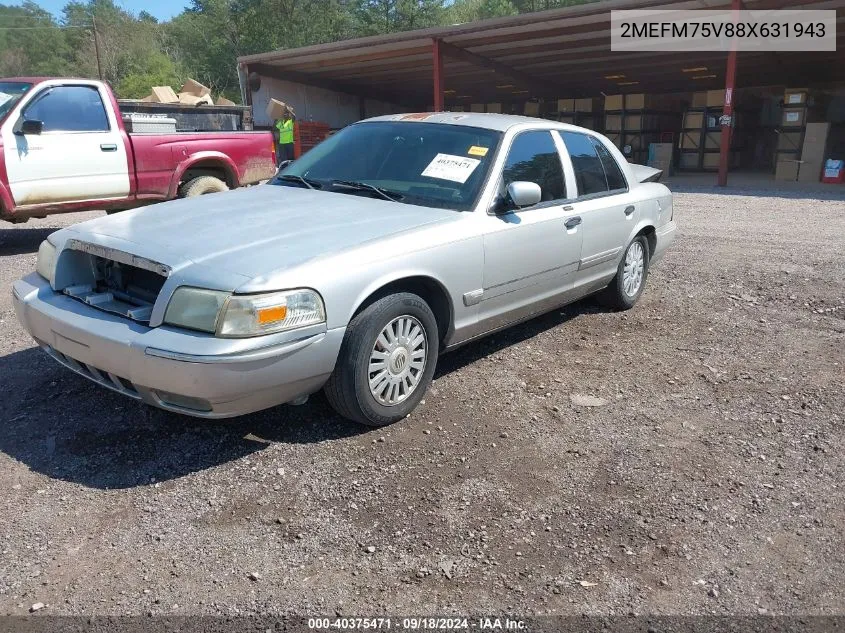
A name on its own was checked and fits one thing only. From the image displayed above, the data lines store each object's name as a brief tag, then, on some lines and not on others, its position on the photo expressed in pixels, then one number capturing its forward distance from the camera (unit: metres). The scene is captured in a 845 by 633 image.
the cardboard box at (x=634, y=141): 20.31
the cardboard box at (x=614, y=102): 20.45
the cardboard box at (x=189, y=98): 17.23
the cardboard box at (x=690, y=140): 21.06
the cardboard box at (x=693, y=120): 20.87
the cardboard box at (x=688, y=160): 21.42
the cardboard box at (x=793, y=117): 17.36
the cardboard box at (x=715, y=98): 19.73
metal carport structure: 15.90
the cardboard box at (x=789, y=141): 17.50
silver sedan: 2.91
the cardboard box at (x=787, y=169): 17.47
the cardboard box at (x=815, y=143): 16.72
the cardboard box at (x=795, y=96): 17.34
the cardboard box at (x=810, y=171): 16.98
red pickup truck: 7.32
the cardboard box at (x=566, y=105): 21.77
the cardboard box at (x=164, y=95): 17.91
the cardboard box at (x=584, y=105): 21.50
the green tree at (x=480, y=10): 51.47
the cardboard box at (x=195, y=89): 18.88
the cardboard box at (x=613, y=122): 20.56
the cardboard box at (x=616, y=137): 20.72
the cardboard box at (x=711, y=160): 21.16
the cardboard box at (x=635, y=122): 20.19
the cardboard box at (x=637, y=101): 20.11
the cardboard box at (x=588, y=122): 21.81
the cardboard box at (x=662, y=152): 19.33
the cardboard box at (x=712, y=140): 20.83
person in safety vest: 17.83
